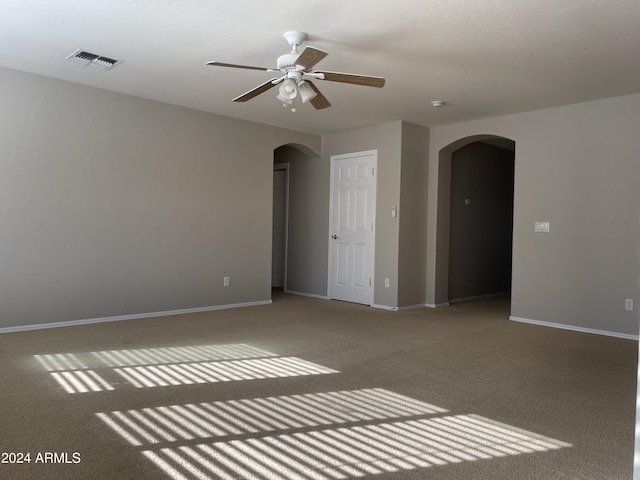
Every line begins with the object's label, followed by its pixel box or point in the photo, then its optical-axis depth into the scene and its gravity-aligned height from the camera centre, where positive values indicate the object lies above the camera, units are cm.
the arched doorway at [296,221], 759 +16
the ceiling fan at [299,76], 343 +117
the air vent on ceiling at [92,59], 419 +151
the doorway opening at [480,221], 738 +21
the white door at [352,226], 680 +8
